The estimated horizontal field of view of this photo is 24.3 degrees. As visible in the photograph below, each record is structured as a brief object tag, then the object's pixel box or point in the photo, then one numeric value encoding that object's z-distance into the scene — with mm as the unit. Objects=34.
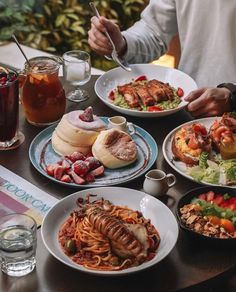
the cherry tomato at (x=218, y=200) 1467
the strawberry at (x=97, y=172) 1647
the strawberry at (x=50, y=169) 1628
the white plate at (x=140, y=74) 2188
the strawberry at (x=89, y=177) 1614
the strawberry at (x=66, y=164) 1638
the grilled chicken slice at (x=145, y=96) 2062
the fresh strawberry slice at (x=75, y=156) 1687
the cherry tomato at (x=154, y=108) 2020
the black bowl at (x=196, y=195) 1333
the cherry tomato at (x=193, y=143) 1738
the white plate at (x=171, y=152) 1671
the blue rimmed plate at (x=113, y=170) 1636
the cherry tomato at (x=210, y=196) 1482
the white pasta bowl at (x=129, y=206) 1285
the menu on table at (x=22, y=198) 1503
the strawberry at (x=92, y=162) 1653
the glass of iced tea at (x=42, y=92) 1855
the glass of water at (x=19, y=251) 1272
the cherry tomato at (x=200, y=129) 1816
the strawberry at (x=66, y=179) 1593
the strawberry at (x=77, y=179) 1591
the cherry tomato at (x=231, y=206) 1441
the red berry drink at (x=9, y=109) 1741
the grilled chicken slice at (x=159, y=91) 2088
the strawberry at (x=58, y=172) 1608
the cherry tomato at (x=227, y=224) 1378
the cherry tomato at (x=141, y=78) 2283
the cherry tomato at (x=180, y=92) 2161
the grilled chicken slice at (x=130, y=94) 2057
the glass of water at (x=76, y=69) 2068
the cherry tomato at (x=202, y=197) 1485
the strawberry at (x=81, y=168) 1614
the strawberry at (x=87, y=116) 1785
